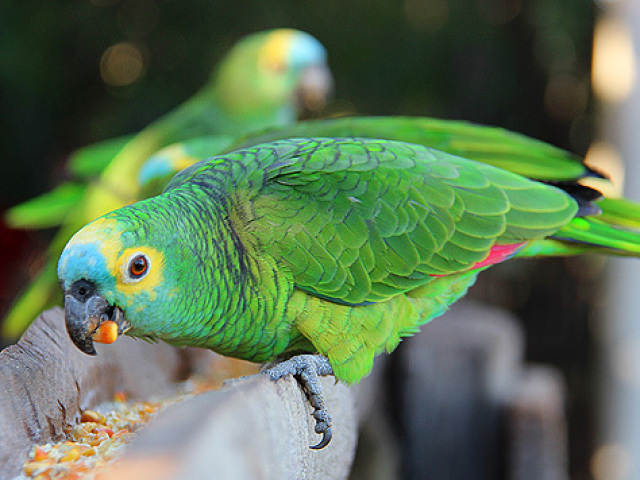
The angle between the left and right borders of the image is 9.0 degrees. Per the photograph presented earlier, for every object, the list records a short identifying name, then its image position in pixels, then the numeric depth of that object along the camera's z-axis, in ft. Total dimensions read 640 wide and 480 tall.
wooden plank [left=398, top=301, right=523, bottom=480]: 6.09
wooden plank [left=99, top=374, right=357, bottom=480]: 4.95
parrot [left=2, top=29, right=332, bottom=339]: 6.37
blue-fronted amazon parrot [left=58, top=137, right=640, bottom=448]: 5.33
